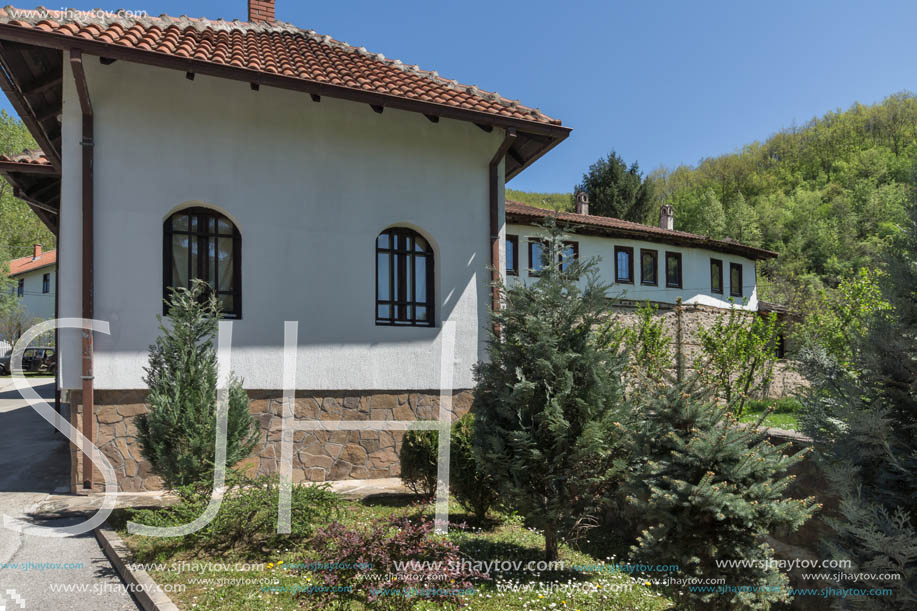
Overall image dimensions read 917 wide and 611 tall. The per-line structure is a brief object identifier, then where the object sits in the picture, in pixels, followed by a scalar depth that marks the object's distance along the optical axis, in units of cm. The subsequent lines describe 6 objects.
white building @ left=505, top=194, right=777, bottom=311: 2017
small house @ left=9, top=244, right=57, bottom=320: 4175
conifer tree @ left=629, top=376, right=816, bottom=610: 343
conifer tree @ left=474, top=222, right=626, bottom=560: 489
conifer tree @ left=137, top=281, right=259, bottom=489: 571
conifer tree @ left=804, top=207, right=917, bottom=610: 320
